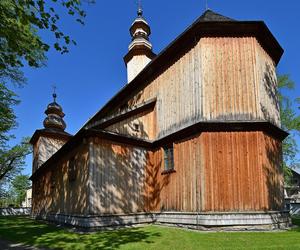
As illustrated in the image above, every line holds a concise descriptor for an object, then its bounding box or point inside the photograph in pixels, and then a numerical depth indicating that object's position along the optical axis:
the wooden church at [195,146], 9.91
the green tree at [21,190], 49.31
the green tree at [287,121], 21.99
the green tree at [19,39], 5.30
